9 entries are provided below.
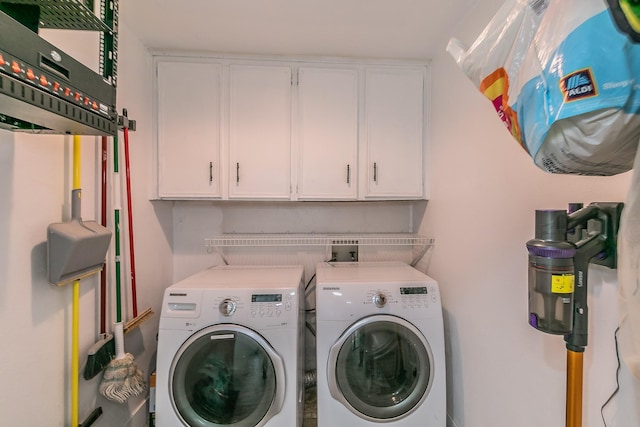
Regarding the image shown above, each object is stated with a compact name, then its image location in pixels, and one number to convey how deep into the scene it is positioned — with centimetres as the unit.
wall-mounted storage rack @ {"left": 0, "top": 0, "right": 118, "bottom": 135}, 55
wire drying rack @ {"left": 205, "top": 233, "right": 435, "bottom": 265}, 201
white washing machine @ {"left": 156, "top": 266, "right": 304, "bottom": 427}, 132
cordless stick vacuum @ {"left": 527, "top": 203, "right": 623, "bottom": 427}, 64
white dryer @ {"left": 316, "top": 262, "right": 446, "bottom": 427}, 138
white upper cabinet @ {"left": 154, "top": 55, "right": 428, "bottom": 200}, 180
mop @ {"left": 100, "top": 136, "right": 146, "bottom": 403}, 124
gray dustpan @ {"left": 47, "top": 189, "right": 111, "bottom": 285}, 100
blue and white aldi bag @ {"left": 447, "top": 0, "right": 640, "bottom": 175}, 41
